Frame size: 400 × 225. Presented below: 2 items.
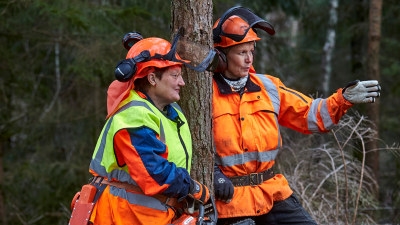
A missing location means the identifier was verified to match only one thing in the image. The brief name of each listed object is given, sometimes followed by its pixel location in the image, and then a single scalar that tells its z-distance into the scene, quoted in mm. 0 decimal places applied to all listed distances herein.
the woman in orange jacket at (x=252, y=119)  7516
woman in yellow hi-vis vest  6064
